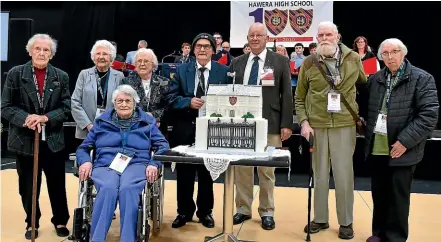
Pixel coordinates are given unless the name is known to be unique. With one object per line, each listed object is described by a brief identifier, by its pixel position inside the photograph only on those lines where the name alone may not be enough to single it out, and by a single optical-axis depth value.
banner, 6.99
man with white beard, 3.31
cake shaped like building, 2.84
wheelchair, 2.78
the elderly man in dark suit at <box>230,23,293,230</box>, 3.50
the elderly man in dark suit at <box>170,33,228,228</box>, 3.40
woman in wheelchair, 2.82
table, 2.58
